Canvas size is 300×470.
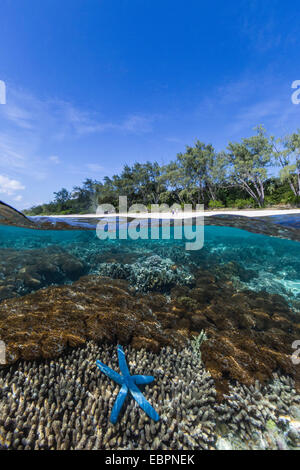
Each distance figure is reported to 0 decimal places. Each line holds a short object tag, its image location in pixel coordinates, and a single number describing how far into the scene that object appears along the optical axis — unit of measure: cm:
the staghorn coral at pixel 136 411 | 234
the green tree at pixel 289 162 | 1856
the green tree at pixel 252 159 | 2083
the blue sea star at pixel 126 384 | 251
